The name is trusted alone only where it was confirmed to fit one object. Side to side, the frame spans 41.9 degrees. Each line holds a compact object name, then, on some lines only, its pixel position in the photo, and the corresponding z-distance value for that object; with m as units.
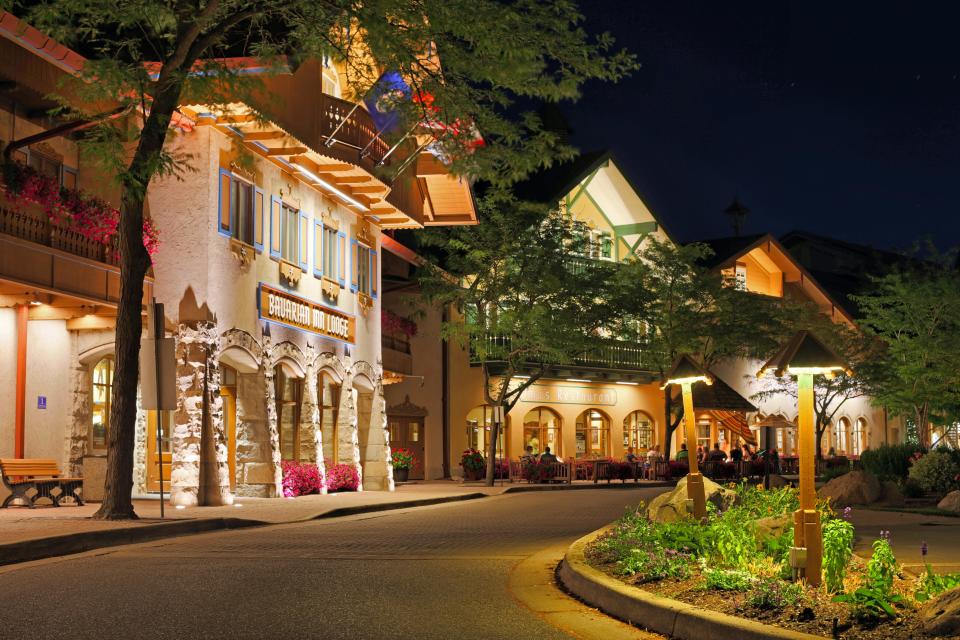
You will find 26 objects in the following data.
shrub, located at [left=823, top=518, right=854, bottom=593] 8.91
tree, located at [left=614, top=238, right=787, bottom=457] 43.75
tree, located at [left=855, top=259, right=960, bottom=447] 40.56
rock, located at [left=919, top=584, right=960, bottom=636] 7.00
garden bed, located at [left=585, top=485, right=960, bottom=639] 7.63
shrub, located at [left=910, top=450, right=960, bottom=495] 25.08
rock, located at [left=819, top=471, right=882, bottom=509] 23.83
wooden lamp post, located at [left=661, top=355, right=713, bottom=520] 13.78
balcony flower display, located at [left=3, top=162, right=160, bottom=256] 19.89
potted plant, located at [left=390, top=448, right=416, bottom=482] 39.38
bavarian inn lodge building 22.33
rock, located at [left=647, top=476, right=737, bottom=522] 14.23
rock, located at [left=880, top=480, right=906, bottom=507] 23.81
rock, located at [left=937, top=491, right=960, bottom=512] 21.97
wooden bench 21.47
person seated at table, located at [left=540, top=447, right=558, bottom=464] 40.62
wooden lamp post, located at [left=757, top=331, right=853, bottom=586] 8.98
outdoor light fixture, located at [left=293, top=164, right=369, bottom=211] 28.67
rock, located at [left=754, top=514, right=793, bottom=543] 11.66
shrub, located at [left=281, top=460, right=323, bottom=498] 27.98
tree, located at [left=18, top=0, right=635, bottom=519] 18.16
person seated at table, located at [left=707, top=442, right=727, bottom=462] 43.66
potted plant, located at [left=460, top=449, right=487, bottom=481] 40.03
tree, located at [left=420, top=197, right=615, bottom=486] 38.28
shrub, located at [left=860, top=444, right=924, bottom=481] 28.16
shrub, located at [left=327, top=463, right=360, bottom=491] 30.89
